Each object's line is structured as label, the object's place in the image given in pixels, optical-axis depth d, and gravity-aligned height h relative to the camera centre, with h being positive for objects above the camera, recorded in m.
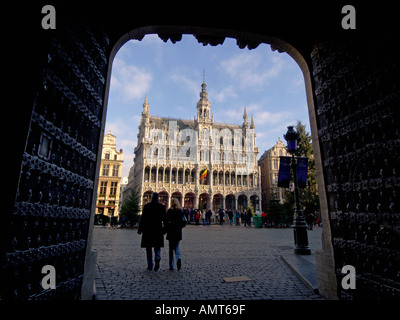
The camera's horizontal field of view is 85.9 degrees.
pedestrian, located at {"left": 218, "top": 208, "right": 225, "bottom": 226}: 23.95 -0.74
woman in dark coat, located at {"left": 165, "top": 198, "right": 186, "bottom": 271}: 5.09 -0.50
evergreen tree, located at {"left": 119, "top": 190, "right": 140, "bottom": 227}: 19.80 -0.40
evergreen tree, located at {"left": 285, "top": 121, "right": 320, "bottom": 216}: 25.69 +1.41
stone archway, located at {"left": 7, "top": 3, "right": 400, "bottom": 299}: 1.97 +1.13
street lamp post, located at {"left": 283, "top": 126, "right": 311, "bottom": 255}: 7.02 -0.46
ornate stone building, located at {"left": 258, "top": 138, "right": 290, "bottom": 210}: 49.64 +9.12
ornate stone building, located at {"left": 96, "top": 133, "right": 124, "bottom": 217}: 39.06 +5.09
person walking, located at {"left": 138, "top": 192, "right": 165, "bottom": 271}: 4.90 -0.49
